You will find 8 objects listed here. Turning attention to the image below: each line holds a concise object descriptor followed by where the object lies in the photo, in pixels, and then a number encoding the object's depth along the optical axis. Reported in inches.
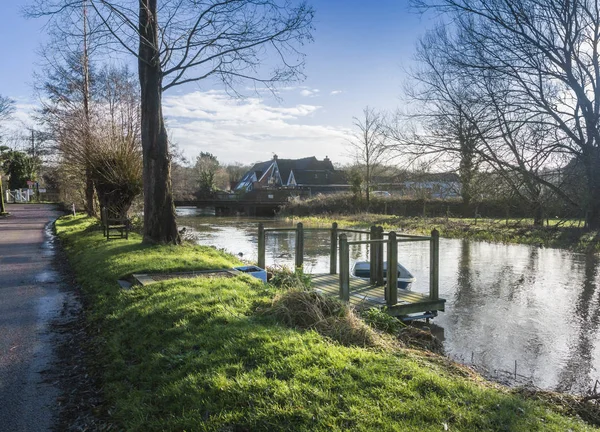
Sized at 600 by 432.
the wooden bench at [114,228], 609.0
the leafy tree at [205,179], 2485.2
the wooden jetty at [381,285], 322.7
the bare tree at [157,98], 446.6
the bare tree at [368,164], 1637.6
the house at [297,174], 2831.7
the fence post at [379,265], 394.4
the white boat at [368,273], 418.3
